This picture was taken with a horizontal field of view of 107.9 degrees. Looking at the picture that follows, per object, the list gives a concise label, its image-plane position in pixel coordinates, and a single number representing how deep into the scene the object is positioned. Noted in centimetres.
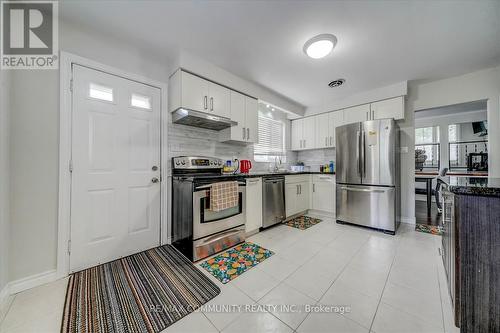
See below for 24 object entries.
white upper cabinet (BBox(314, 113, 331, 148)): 401
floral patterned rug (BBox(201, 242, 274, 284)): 181
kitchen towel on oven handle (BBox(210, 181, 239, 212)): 215
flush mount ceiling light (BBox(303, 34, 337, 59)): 204
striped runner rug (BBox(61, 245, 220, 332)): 124
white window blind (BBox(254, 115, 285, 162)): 395
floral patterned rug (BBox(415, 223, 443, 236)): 285
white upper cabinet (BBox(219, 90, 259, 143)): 295
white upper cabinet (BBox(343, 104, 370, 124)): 347
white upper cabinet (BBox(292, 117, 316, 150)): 426
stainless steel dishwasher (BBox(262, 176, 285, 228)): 297
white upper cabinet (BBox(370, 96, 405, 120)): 313
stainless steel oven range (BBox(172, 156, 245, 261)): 208
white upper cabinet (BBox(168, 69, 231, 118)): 236
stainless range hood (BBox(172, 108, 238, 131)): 239
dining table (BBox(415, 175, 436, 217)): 384
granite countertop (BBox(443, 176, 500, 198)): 99
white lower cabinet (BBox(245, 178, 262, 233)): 272
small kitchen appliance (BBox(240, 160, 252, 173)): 330
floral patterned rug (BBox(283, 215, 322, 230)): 320
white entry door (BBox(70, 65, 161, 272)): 190
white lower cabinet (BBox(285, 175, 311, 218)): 339
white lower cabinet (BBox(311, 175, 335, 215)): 363
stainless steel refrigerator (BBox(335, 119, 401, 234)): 285
